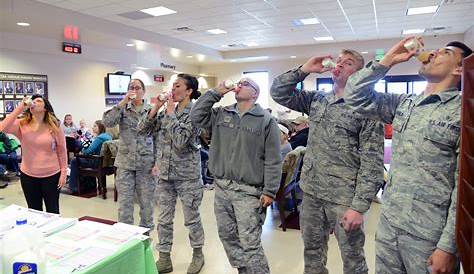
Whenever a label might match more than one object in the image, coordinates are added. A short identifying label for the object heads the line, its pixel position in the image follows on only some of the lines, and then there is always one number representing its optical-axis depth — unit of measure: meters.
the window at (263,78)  14.39
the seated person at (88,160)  5.41
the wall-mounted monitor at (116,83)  10.26
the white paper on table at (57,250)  1.40
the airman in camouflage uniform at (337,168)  1.92
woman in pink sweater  2.97
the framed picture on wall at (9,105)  7.80
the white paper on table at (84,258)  1.34
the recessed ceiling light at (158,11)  6.92
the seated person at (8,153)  6.54
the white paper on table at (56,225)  1.62
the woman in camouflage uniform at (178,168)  2.75
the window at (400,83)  12.51
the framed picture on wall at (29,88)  8.15
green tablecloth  1.39
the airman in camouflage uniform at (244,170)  2.21
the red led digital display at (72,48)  8.45
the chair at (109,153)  5.21
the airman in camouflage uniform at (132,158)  3.16
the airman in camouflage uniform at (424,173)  1.41
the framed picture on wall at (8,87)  7.70
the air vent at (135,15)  7.17
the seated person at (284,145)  4.34
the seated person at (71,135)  6.91
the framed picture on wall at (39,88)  8.37
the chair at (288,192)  4.01
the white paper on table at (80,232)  1.59
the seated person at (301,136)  4.90
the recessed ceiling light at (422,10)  7.17
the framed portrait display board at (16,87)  7.70
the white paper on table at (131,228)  1.66
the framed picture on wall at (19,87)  7.96
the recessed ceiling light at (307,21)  8.00
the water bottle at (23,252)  1.17
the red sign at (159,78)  12.44
